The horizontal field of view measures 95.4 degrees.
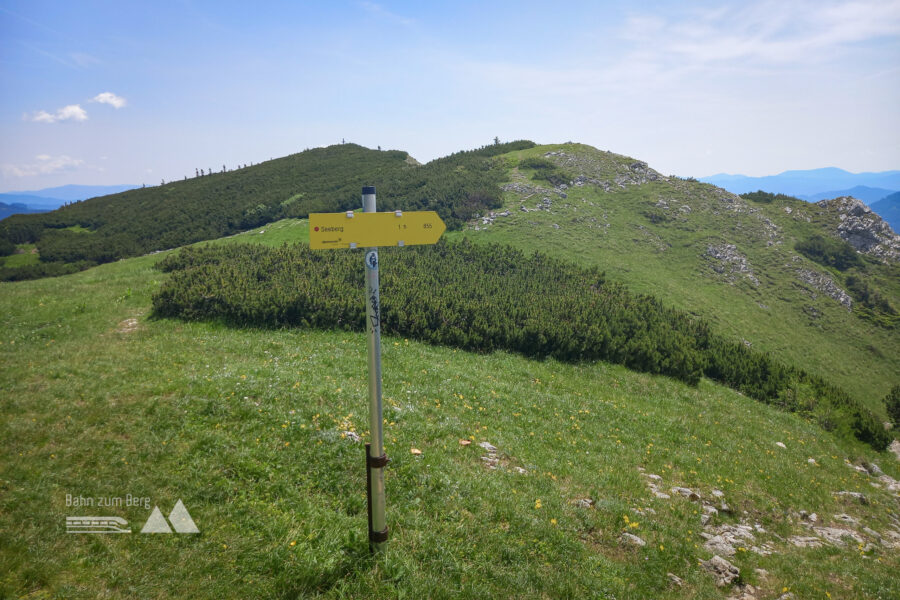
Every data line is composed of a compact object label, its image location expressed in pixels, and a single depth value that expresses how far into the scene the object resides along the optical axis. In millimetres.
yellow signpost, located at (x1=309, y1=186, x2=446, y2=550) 5383
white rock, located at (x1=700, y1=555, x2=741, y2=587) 7656
